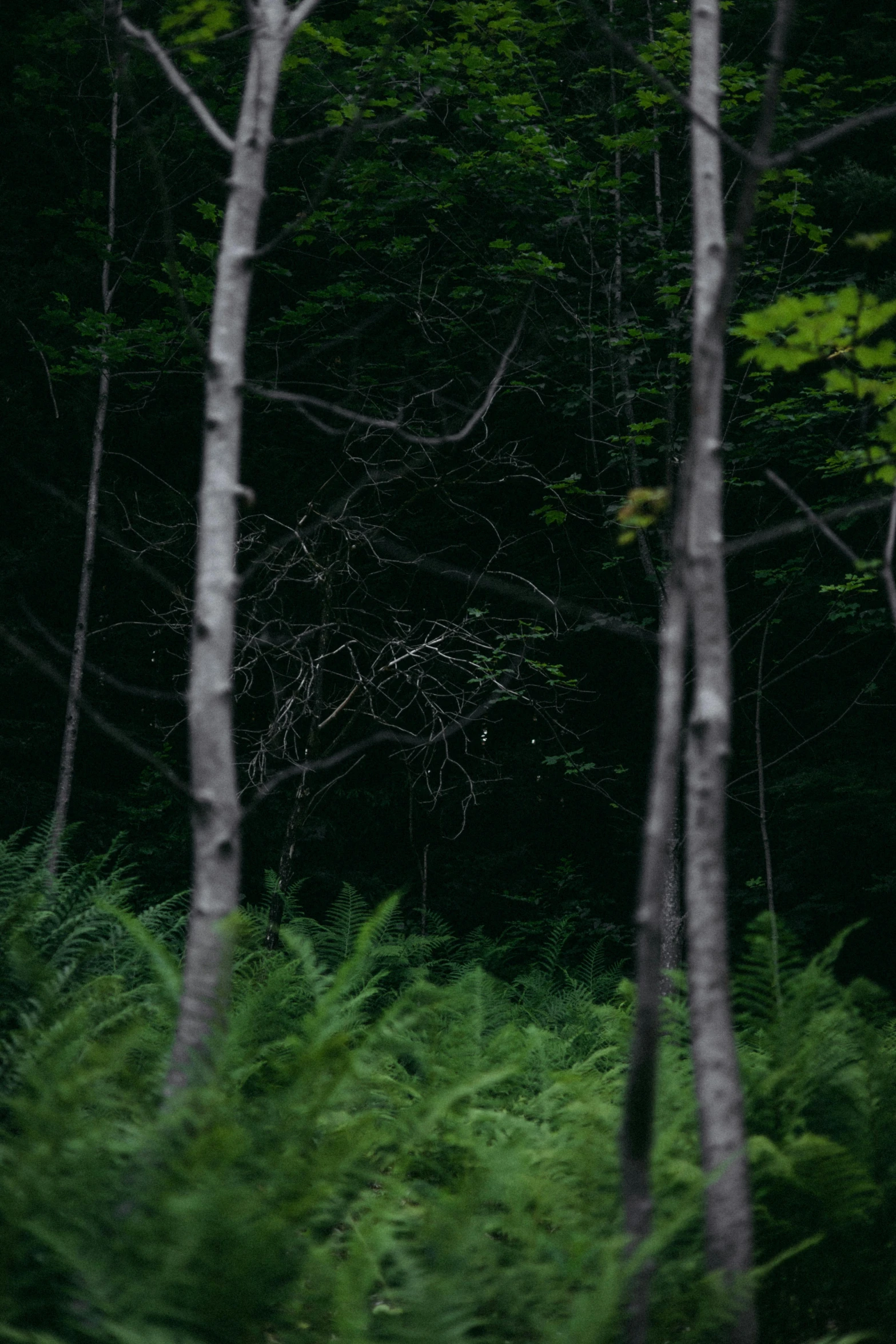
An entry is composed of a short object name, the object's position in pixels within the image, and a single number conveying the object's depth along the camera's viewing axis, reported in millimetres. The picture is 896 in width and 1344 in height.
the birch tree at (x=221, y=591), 4617
